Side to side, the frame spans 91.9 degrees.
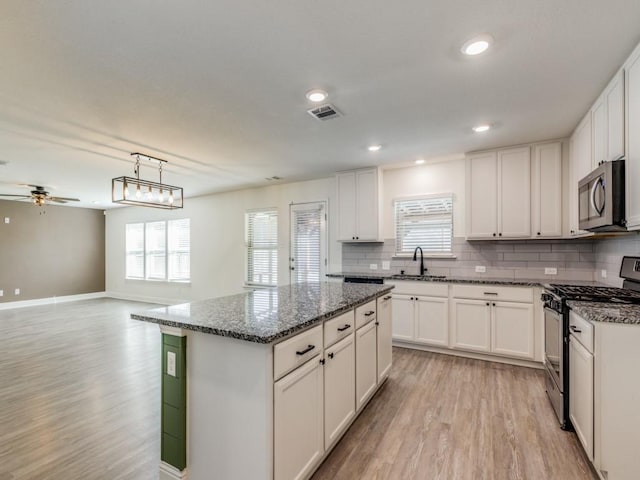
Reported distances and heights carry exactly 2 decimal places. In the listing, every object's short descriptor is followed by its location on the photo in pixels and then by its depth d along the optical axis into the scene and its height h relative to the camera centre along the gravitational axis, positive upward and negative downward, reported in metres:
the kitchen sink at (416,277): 4.01 -0.50
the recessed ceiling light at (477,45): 1.81 +1.17
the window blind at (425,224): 4.45 +0.23
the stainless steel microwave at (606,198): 2.12 +0.30
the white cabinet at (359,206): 4.66 +0.52
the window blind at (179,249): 7.39 -0.24
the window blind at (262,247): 6.09 -0.15
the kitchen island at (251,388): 1.48 -0.80
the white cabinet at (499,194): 3.69 +0.56
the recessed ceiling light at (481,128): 3.15 +1.16
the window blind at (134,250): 8.32 -0.30
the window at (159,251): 7.47 -0.29
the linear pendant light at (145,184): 3.57 +0.64
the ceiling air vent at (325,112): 2.70 +1.16
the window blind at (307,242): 5.50 -0.05
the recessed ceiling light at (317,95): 2.43 +1.16
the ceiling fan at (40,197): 5.47 +0.74
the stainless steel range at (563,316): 2.24 -0.60
